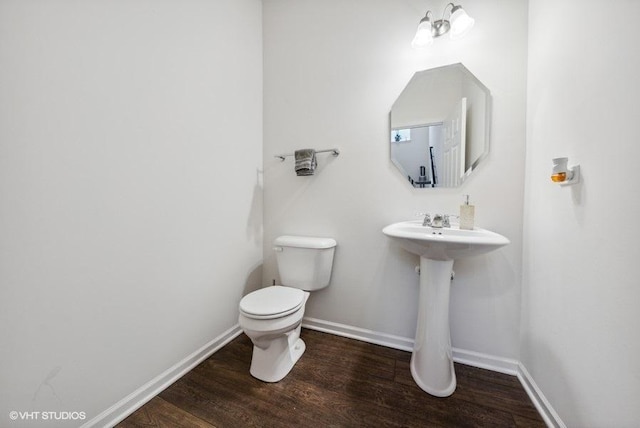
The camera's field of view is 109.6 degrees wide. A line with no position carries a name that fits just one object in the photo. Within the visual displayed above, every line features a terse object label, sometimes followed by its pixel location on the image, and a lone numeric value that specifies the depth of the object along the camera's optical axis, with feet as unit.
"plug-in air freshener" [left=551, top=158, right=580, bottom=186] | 2.74
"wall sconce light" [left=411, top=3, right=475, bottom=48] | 3.77
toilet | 3.69
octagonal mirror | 4.17
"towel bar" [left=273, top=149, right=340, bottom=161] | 5.11
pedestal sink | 3.62
